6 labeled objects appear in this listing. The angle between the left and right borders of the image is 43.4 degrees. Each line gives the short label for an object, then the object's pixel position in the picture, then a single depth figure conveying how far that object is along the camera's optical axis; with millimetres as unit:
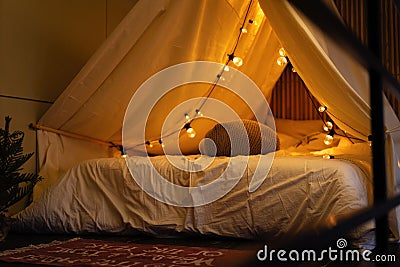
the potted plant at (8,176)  2648
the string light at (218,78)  3502
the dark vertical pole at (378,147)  425
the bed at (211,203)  2410
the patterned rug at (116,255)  2084
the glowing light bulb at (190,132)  3652
